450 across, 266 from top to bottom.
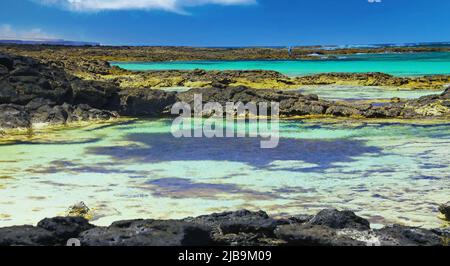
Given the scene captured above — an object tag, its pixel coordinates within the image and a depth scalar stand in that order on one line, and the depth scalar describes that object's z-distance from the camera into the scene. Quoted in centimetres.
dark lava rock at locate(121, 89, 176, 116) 1889
